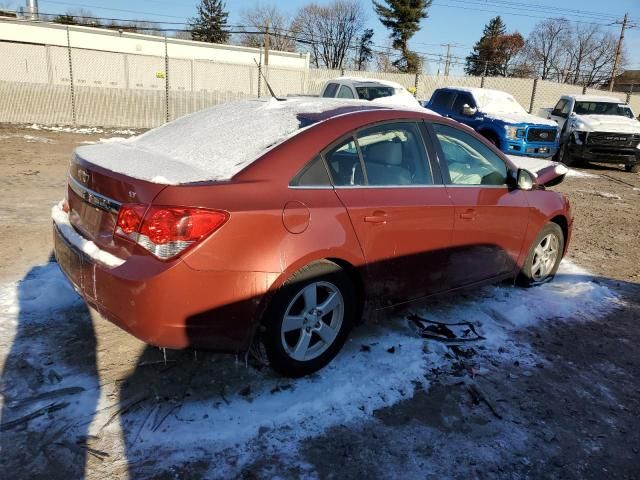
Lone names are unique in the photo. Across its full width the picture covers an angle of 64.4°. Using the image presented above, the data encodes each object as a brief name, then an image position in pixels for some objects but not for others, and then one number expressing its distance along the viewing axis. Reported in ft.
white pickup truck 43.75
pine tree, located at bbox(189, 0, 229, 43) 203.12
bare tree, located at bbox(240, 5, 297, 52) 211.06
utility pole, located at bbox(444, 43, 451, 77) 163.86
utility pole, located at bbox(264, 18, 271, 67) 100.32
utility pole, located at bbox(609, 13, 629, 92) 153.46
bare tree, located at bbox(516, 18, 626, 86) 240.53
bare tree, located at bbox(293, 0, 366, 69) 230.07
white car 41.98
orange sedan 8.36
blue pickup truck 39.45
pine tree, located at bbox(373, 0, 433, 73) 178.40
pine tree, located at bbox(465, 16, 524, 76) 240.73
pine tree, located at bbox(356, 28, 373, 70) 206.18
